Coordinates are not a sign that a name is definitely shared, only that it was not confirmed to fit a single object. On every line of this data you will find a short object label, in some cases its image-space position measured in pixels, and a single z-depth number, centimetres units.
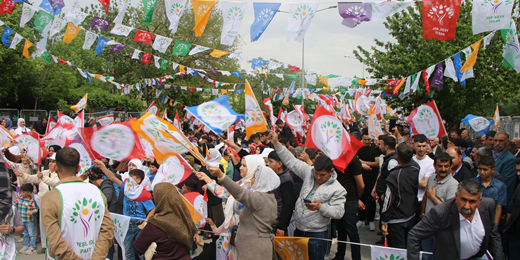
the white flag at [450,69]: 1127
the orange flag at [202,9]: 841
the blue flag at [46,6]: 964
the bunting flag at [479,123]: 1021
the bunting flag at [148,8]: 886
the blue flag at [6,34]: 1147
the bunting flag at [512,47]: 709
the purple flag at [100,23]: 1131
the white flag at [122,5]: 924
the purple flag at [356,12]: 778
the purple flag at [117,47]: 1382
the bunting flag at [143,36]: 1249
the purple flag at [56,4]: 930
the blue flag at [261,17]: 828
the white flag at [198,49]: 1371
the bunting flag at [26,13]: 1030
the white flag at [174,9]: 873
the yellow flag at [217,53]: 1430
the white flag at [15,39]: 1164
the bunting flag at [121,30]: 1184
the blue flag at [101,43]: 1277
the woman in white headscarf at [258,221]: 372
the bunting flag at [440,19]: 726
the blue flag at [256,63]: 1635
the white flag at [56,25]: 1071
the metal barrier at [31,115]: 2099
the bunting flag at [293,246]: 424
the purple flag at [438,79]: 1246
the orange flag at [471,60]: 900
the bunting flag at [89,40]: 1263
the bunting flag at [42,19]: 1020
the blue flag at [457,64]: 1090
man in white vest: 307
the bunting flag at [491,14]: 671
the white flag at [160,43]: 1247
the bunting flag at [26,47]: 1241
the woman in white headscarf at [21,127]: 1111
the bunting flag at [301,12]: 813
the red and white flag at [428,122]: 774
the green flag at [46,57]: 1346
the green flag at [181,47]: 1291
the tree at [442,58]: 1630
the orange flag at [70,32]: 1123
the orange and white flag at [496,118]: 1034
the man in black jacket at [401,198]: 461
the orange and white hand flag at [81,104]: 1459
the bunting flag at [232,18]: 858
